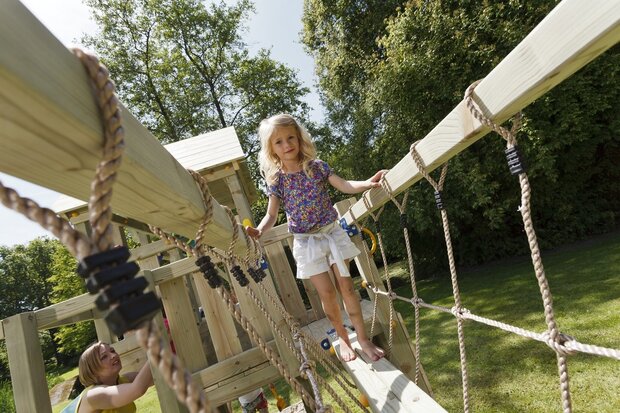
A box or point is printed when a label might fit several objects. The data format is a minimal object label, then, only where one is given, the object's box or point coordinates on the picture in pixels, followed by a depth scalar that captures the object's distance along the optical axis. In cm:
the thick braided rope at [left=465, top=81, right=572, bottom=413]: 81
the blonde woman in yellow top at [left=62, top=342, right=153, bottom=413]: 217
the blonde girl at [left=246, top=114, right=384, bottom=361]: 221
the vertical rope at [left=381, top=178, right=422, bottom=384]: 183
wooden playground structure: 37
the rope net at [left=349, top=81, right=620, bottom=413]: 78
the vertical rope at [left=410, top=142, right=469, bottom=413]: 137
